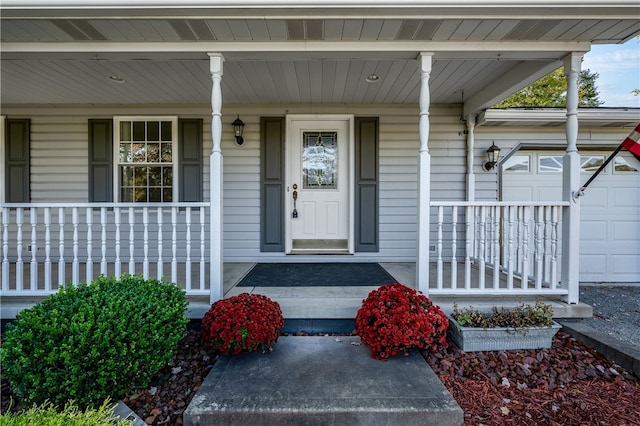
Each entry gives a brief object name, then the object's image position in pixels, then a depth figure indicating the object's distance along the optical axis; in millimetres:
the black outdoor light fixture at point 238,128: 4590
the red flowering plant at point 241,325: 2385
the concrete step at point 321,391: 1876
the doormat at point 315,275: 3549
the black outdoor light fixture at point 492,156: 4557
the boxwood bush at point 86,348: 1828
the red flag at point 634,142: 2717
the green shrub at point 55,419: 1320
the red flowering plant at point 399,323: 2402
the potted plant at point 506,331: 2602
